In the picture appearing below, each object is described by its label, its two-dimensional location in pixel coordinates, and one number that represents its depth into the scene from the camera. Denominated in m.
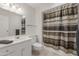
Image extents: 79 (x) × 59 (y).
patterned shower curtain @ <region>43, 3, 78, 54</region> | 1.61
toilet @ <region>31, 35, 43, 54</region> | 1.51
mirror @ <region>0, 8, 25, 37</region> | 1.43
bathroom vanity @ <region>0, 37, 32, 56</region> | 1.26
